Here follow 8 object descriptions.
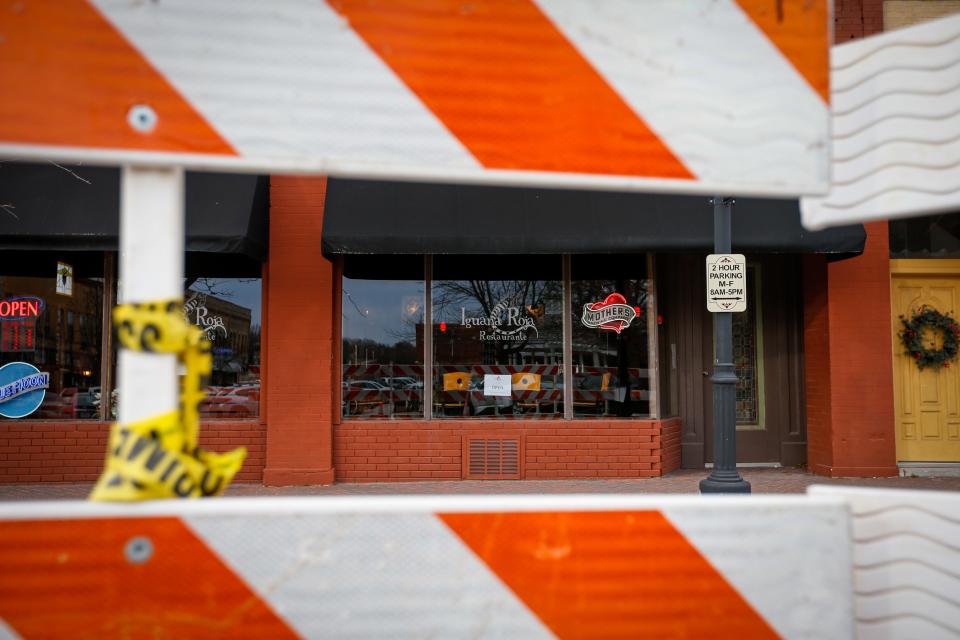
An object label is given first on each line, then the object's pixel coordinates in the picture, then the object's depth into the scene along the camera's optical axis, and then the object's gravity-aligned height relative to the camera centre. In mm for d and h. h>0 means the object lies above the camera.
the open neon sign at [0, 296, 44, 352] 8773 +502
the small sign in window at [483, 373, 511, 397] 9109 -367
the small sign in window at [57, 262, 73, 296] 8875 +1066
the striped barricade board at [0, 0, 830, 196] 1776 +742
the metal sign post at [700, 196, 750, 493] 7102 -319
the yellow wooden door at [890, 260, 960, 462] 9156 -378
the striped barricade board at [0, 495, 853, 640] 1713 -545
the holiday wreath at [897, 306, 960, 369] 9133 +277
